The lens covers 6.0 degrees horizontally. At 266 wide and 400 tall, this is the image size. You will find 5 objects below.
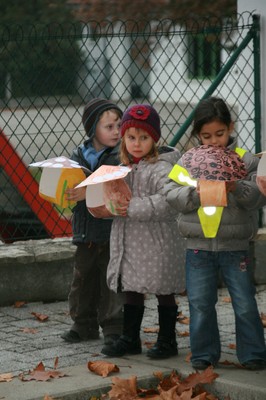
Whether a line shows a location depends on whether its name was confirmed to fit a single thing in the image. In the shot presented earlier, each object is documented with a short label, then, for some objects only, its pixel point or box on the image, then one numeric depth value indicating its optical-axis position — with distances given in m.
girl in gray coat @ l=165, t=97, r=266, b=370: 14.18
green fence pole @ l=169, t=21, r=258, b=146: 20.25
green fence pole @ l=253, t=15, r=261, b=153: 20.48
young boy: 15.94
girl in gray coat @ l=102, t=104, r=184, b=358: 14.89
